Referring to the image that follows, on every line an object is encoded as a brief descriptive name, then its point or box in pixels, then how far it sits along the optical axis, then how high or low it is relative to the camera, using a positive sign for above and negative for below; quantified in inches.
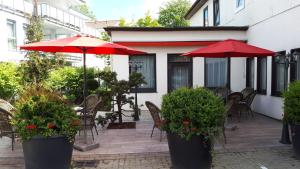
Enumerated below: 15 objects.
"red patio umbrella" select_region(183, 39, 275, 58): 225.7 +27.3
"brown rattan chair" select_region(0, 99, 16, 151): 185.0 -39.2
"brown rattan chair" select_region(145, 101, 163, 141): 205.9 -32.3
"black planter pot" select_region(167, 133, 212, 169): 146.4 -49.6
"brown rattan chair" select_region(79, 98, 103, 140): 211.1 -37.2
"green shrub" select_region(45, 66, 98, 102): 444.2 -5.1
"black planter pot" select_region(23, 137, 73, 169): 141.6 -46.7
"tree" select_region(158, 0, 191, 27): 1284.8 +381.1
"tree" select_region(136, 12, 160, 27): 986.8 +252.0
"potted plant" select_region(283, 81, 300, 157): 171.1 -27.0
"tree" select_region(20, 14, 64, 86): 420.6 +31.5
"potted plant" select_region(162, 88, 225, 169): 145.3 -32.1
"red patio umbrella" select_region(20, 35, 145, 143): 177.5 +27.3
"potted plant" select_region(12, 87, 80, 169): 141.7 -31.9
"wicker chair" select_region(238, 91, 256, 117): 288.7 -33.1
